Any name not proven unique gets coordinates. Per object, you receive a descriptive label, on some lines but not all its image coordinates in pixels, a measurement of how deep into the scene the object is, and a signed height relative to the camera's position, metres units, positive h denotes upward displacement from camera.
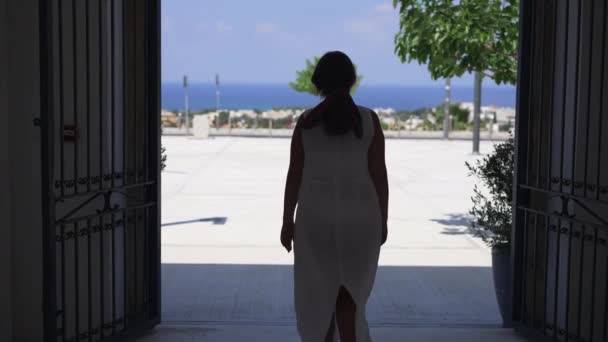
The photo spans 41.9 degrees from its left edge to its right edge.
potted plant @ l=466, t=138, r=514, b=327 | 6.05 -0.70
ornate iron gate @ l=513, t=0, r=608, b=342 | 4.87 -0.32
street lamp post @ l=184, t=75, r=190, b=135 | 31.02 +1.37
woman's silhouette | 3.88 -0.40
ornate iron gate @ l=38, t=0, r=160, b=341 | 4.55 -0.32
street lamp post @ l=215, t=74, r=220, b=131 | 32.38 -0.12
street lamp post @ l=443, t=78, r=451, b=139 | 29.03 +0.12
